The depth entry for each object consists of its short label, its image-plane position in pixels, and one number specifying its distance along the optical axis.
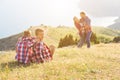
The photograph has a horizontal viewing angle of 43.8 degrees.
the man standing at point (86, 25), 11.18
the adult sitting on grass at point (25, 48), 7.44
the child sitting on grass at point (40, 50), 7.40
